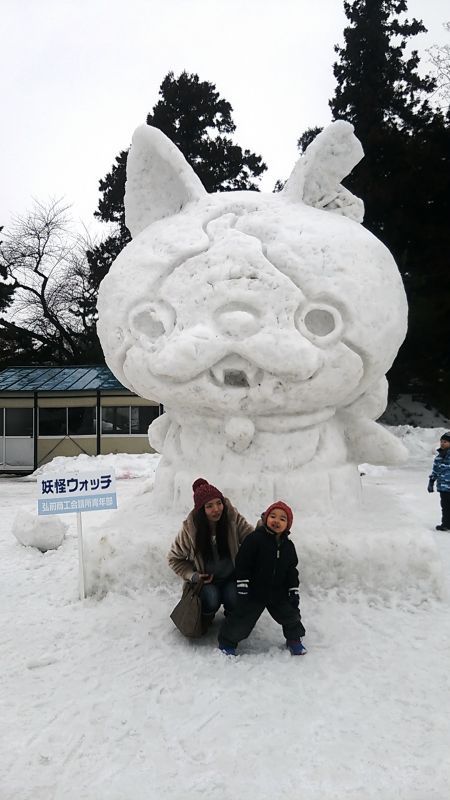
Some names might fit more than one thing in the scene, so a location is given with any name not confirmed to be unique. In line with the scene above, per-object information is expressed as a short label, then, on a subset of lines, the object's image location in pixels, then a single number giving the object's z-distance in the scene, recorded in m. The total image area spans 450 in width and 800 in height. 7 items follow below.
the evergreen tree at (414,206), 14.07
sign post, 4.19
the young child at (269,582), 3.20
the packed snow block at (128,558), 4.06
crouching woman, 3.43
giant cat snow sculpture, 3.86
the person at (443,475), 6.87
